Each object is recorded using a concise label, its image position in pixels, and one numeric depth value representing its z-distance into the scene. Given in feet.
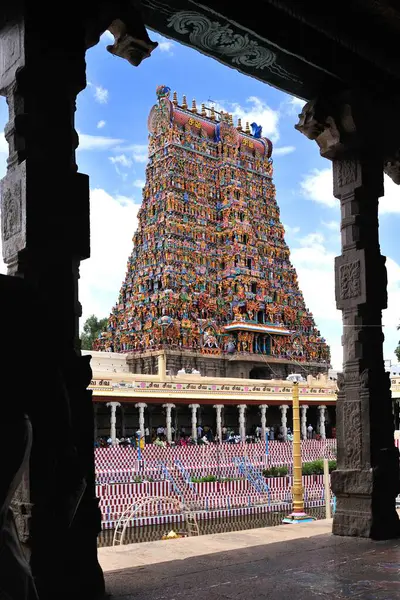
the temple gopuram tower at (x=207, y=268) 124.36
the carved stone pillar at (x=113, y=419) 88.79
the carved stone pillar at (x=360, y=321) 15.61
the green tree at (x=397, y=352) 115.49
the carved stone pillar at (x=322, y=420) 120.26
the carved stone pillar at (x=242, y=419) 106.11
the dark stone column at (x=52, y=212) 9.34
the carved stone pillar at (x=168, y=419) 95.91
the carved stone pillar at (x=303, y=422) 114.80
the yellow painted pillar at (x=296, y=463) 30.43
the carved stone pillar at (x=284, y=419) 111.18
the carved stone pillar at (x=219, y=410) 98.90
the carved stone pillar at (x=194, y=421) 99.43
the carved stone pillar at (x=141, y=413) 91.66
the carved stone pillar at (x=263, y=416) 107.86
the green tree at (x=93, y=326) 172.04
